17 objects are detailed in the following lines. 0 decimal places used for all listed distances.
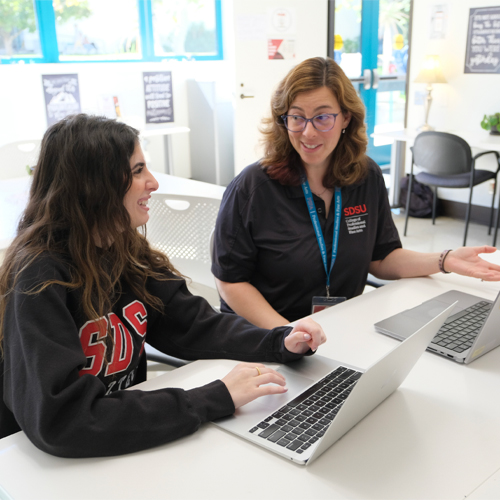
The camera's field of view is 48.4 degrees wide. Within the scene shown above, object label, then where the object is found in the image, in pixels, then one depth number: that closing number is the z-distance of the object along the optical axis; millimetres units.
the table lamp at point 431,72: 4531
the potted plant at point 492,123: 4242
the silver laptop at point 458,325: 1138
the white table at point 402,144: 4008
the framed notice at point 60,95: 4816
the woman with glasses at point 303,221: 1572
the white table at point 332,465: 767
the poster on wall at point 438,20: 4590
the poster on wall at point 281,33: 4648
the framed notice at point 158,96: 5500
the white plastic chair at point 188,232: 2023
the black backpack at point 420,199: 4883
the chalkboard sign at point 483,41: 4293
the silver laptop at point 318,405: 819
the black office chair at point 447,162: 3926
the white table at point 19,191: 2162
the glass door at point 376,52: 5980
